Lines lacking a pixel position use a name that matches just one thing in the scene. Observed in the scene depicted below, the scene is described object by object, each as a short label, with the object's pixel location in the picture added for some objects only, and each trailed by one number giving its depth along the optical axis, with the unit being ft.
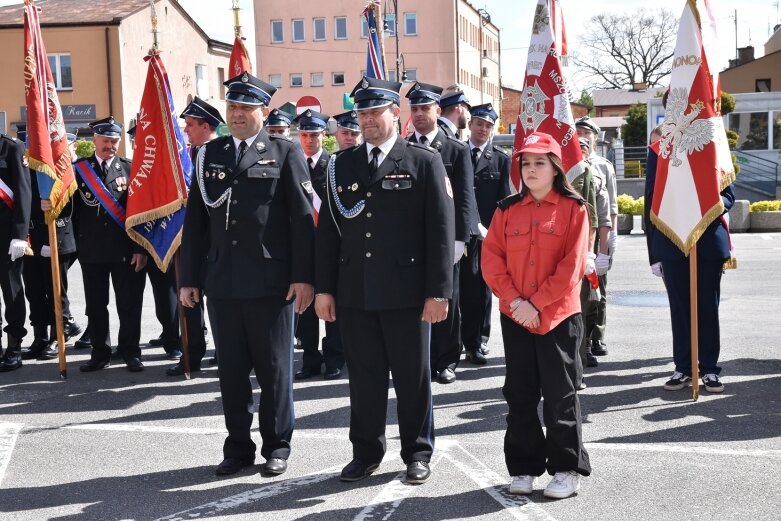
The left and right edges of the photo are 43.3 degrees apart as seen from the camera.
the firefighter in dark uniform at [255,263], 18.95
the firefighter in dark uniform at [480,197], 28.94
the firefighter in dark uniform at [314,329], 27.84
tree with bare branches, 216.13
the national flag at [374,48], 41.19
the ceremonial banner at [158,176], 28.07
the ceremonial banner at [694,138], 23.79
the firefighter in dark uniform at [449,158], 25.48
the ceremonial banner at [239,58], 36.35
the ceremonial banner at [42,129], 27.78
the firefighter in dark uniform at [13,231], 29.01
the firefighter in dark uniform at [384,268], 17.99
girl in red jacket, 16.89
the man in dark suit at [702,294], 24.67
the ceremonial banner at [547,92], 24.03
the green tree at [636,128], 153.58
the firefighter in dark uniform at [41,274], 31.22
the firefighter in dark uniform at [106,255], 29.27
